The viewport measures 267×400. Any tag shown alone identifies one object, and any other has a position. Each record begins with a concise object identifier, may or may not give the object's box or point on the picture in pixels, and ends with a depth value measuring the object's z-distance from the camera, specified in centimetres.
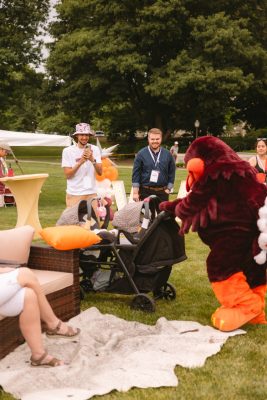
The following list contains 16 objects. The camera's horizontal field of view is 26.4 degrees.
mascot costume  484
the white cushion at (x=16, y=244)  479
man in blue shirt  776
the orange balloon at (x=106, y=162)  1075
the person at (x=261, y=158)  856
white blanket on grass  378
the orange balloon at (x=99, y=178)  1019
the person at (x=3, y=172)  1396
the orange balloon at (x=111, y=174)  1054
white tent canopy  1462
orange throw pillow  496
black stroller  545
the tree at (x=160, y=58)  3594
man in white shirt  770
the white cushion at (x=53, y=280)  470
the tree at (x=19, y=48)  3831
